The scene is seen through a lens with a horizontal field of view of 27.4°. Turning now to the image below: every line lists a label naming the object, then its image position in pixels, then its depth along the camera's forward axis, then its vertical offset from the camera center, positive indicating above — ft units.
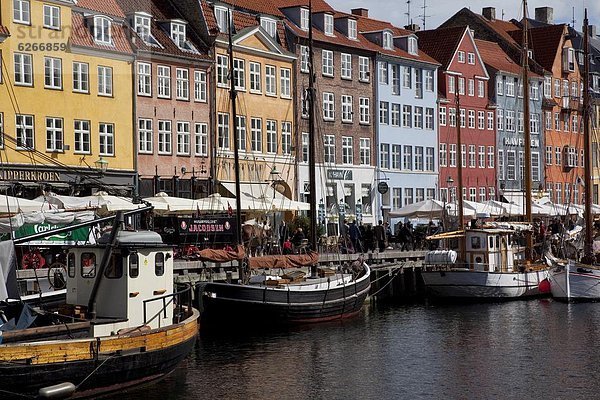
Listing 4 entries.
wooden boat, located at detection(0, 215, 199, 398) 72.49 -6.84
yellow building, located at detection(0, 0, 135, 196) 153.17 +17.04
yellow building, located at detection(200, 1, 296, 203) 186.91 +18.04
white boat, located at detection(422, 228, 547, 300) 148.56 -7.02
